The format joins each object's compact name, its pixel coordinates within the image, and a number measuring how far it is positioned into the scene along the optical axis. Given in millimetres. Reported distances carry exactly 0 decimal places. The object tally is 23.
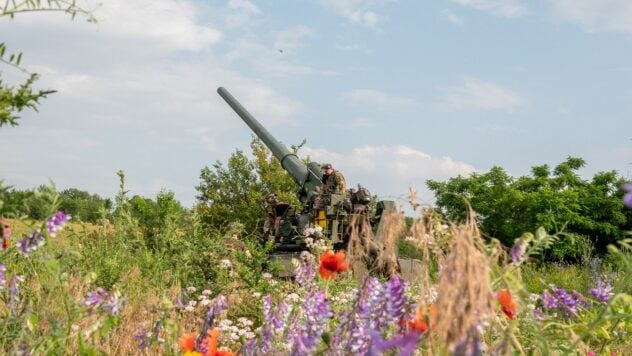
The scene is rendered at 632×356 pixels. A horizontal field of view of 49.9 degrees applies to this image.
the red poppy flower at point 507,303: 2089
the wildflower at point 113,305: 2328
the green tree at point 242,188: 21188
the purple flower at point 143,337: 2547
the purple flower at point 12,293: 2805
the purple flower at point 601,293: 2979
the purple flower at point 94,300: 2383
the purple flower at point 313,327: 1930
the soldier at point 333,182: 12805
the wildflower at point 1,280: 2806
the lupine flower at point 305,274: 2934
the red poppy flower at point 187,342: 2158
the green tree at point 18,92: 2465
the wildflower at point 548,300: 2633
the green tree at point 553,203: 29594
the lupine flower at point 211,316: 2344
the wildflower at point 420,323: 1678
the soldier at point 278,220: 13520
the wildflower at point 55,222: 2346
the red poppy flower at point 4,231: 2400
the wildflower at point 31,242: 2391
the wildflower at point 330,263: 2681
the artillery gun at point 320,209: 12289
